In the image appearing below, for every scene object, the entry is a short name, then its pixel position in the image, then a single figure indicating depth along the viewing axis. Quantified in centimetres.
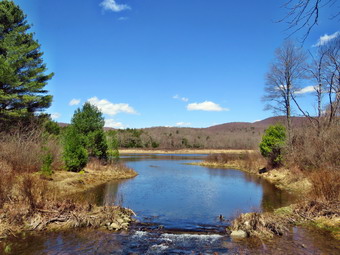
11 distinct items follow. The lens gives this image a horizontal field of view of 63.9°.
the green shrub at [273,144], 3125
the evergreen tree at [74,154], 2386
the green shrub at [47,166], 1927
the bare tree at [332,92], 2505
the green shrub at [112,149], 3228
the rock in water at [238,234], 984
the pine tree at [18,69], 2275
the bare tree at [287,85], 3128
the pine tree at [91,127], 2939
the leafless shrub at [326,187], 1150
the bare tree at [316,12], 391
